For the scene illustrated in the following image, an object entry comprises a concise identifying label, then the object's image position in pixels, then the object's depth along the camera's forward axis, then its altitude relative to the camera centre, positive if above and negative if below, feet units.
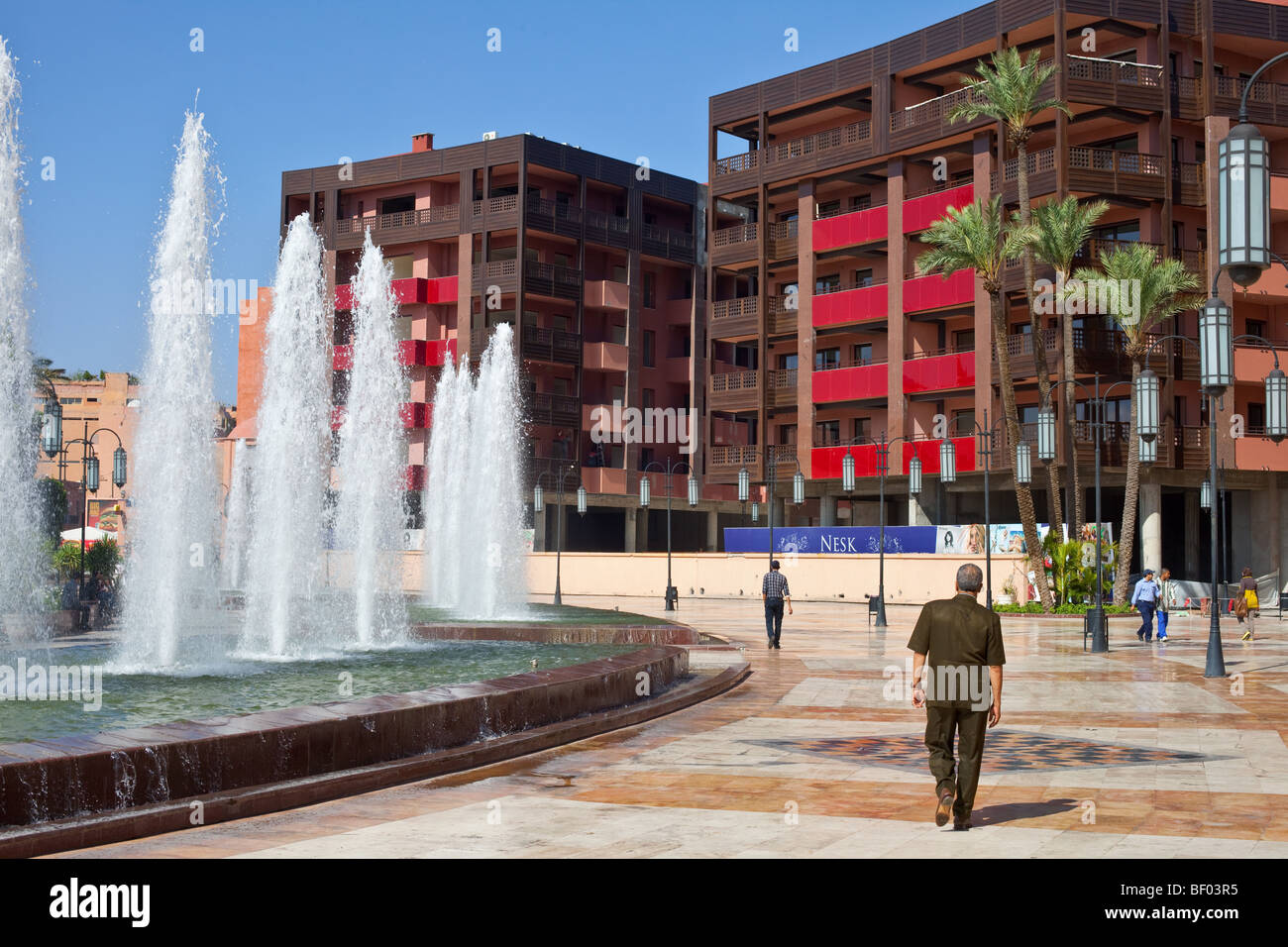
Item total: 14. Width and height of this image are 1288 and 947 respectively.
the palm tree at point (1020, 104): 142.10 +44.96
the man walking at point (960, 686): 28.50 -3.53
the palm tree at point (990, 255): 139.85 +28.69
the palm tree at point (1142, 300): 140.56 +23.98
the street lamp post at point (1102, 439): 89.04 +6.11
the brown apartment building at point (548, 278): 213.46 +40.29
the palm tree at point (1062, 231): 141.28 +30.75
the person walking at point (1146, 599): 95.45 -5.46
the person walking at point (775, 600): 87.30 -5.07
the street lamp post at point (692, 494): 146.36 +2.90
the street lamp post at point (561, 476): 159.74 +6.10
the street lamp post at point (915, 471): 136.26 +5.43
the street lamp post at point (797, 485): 150.51 +4.18
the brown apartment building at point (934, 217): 157.69 +38.37
